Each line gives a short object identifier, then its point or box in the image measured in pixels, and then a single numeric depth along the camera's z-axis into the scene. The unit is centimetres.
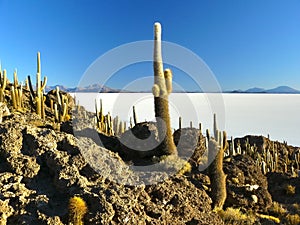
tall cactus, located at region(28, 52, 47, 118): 1307
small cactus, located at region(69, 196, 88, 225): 498
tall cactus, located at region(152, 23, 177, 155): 1014
